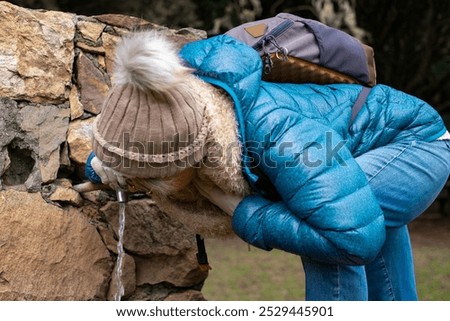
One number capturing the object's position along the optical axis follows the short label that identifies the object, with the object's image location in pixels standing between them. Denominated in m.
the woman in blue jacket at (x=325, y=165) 2.11
